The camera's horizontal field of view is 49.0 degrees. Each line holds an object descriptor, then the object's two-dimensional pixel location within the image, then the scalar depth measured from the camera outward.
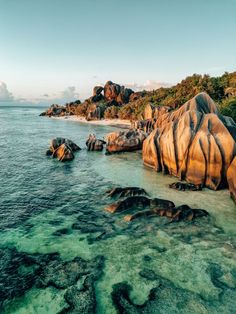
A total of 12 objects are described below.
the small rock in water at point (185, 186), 21.77
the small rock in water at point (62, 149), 33.62
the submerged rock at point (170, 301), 9.70
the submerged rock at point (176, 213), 16.64
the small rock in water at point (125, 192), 20.46
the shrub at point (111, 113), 101.62
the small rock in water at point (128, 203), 17.82
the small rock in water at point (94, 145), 41.00
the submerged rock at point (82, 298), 9.67
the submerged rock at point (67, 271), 11.09
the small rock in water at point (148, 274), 11.47
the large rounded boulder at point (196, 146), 21.88
